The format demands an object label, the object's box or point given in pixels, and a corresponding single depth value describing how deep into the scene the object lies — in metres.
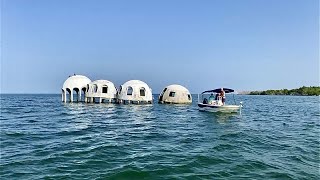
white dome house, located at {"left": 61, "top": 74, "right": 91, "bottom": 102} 63.06
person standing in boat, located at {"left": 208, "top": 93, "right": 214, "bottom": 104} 43.71
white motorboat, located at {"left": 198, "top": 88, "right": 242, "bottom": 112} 40.84
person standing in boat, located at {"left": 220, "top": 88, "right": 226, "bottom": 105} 42.88
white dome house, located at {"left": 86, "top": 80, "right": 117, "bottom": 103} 61.03
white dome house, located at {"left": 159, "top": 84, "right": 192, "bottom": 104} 64.44
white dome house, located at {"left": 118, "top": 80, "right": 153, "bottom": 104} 59.75
